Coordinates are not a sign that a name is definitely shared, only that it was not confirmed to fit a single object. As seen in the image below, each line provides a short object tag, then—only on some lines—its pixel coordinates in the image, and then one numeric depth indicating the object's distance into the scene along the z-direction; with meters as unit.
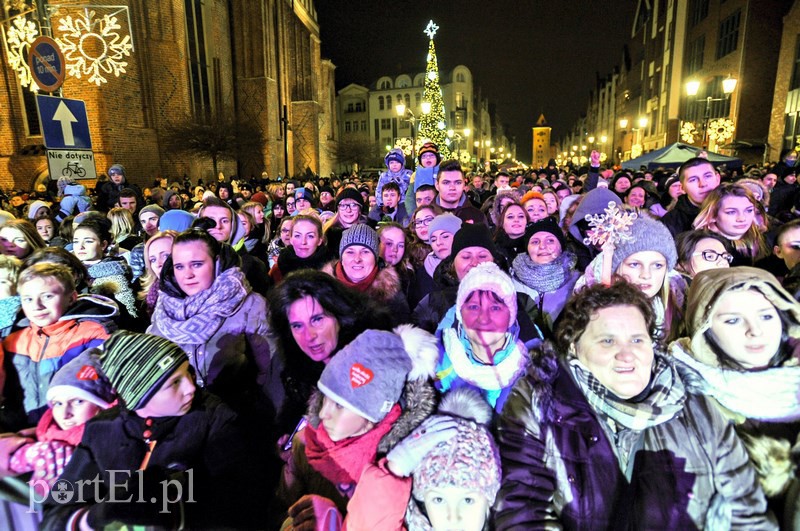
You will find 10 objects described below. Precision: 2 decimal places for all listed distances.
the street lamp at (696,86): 14.13
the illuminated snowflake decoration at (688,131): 19.23
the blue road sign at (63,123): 5.45
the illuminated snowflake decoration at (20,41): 7.91
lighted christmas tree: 24.42
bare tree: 19.95
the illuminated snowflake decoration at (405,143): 30.62
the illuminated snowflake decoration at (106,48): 8.11
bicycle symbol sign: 5.53
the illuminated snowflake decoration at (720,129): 17.84
